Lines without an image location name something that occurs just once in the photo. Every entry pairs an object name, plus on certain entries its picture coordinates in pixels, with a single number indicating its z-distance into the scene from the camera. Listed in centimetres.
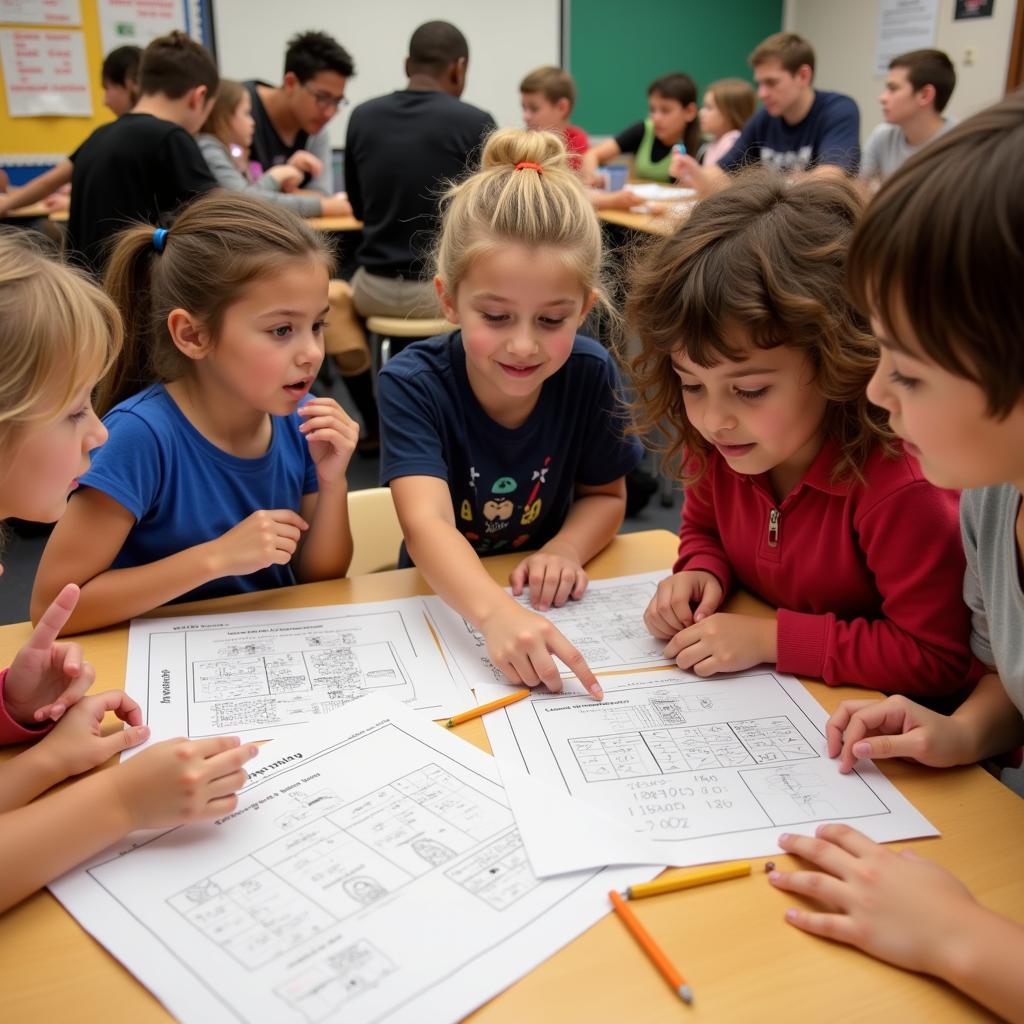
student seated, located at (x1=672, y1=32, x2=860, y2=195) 405
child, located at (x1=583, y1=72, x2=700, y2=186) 503
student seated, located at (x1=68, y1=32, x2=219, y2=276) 264
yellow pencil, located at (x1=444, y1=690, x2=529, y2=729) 89
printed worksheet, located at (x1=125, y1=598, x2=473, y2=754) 91
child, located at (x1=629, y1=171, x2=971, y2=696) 98
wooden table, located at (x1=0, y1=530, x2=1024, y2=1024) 60
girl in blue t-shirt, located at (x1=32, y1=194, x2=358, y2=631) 113
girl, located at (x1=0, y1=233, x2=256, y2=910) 70
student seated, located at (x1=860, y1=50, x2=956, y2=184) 395
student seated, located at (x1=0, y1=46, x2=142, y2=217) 383
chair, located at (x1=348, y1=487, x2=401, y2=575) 146
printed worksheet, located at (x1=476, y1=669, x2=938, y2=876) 73
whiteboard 503
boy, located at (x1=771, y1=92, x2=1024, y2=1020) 61
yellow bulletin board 452
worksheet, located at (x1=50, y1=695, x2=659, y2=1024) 60
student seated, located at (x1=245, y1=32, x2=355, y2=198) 392
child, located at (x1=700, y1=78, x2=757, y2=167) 486
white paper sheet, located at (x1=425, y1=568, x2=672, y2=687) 102
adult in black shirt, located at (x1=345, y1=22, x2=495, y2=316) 318
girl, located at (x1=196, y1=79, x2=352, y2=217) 335
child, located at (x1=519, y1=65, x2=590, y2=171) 473
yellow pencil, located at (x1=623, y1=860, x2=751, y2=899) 68
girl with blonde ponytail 122
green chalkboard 596
